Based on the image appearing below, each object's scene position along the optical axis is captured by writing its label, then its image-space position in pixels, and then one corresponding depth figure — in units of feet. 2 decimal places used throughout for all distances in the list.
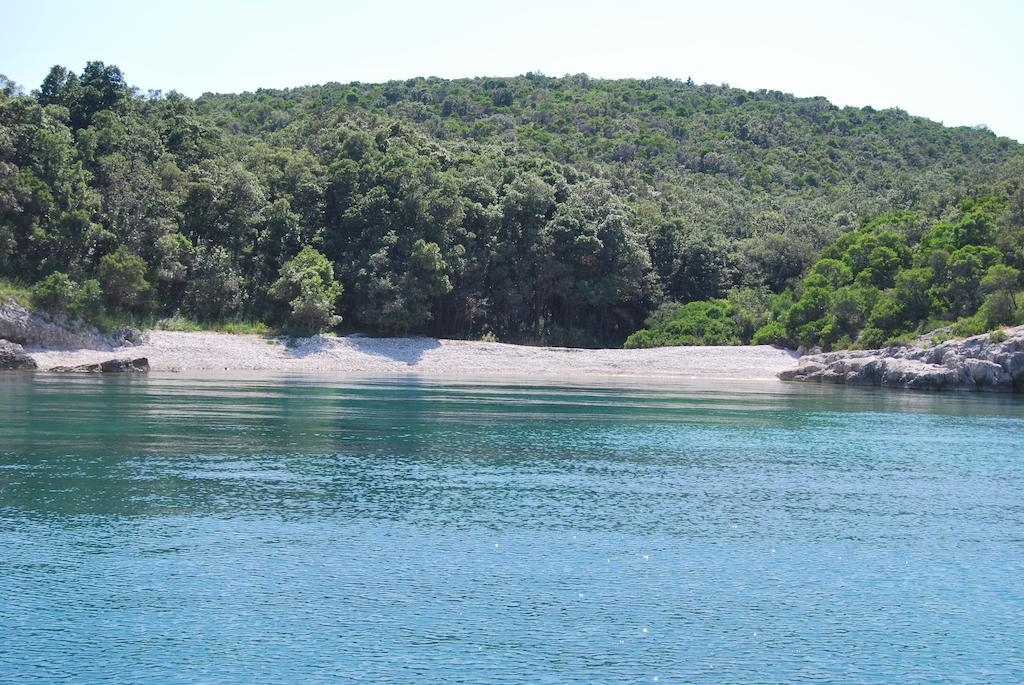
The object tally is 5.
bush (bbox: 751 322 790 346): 242.37
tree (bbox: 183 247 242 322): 217.15
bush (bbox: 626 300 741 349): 248.93
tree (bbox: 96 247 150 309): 195.11
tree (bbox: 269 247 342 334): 215.72
